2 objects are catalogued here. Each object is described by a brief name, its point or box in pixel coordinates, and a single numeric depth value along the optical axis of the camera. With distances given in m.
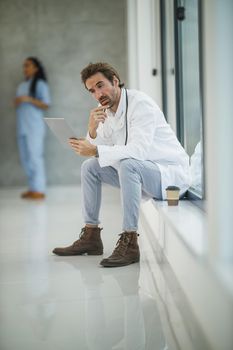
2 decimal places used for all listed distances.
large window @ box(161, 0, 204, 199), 3.32
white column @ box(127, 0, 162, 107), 4.91
